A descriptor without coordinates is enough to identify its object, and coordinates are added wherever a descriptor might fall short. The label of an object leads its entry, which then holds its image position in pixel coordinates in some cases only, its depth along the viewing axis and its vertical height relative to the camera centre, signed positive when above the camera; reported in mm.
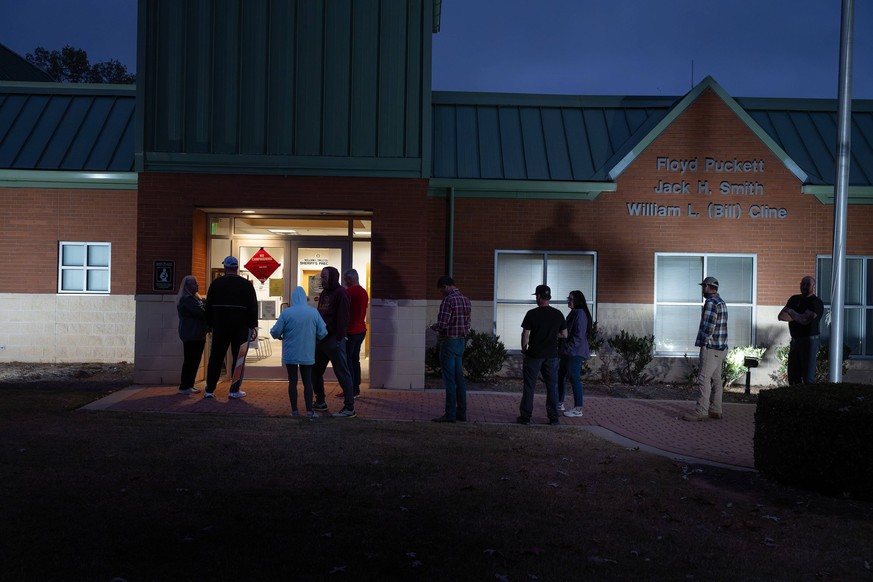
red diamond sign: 13836 +323
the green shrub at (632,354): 14914 -1103
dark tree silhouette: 42281 +10838
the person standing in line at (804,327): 11867 -442
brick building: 13234 +1699
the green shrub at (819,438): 7027 -1239
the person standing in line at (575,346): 11281 -744
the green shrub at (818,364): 14602 -1188
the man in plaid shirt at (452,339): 10359 -628
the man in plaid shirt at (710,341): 10805 -613
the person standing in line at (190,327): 11836 -635
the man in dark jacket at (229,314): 11562 -431
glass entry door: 13859 +196
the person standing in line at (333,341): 10445 -694
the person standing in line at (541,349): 10414 -731
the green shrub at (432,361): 14727 -1296
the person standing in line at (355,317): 12016 -442
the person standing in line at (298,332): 10062 -570
